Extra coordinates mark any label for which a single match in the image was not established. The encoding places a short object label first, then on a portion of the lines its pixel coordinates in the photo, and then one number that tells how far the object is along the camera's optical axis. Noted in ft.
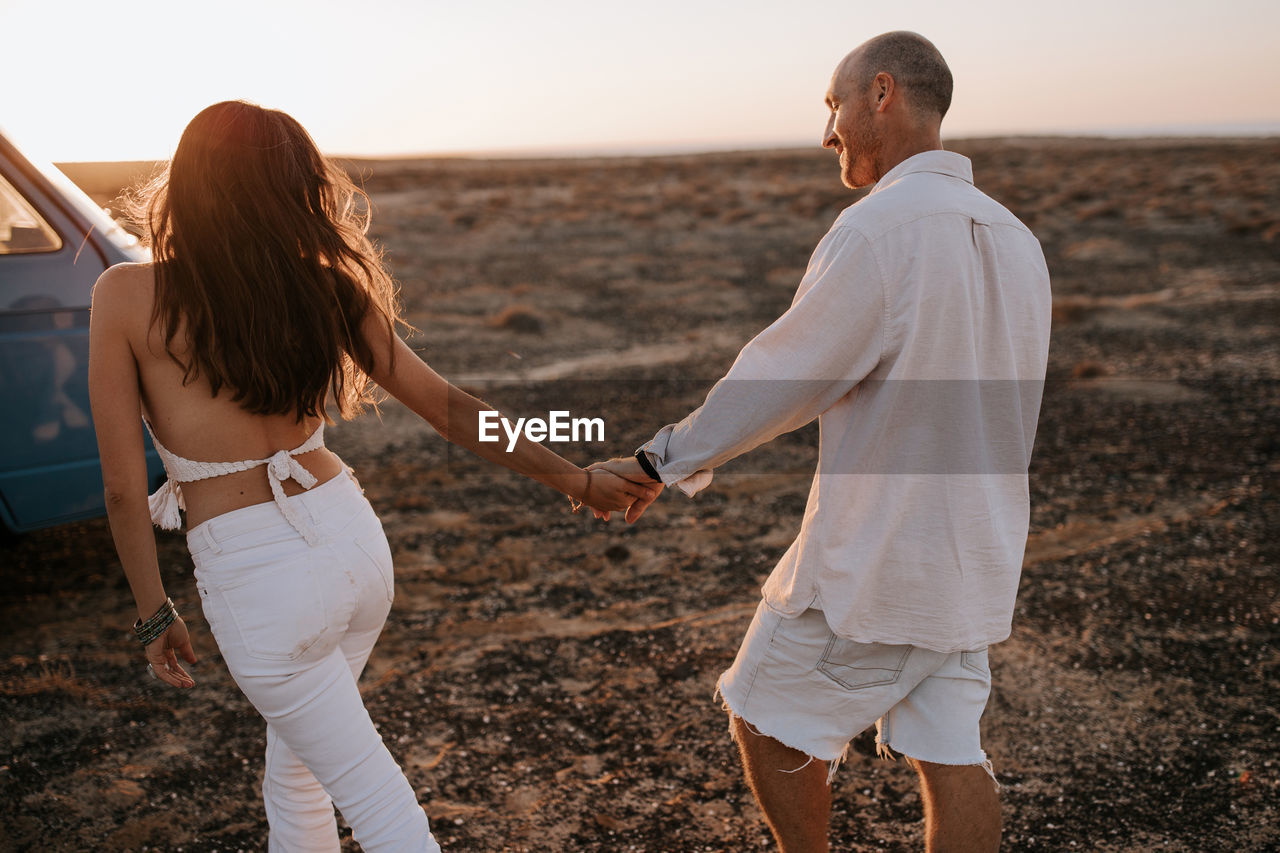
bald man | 6.40
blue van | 12.62
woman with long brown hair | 5.68
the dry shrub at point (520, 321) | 39.52
